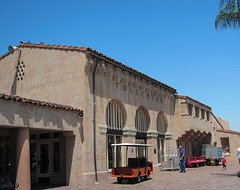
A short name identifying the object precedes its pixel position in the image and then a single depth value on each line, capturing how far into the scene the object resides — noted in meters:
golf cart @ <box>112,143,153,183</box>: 14.70
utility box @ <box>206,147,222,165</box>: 27.38
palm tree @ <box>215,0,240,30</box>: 16.30
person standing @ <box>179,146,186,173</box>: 20.67
